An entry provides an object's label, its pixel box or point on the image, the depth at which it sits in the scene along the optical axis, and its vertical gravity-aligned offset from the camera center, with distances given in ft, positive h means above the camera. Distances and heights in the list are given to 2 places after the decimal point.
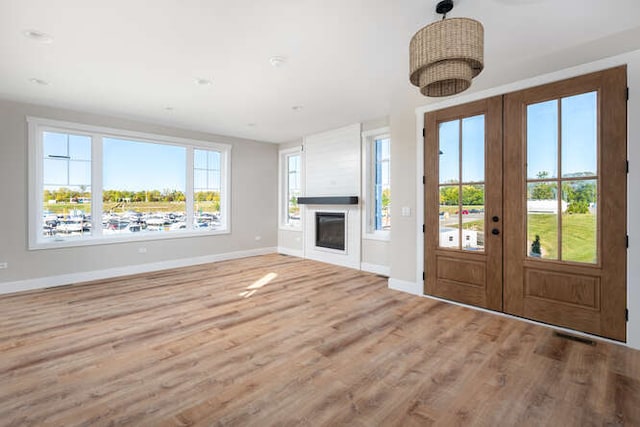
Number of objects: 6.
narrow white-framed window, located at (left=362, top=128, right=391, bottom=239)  17.80 +1.84
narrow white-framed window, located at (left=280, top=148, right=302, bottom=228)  23.60 +2.06
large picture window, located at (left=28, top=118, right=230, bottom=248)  15.05 +1.63
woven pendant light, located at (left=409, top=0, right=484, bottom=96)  5.87 +3.27
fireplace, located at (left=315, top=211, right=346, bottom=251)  19.57 -1.17
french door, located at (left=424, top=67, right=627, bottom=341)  8.82 +0.35
